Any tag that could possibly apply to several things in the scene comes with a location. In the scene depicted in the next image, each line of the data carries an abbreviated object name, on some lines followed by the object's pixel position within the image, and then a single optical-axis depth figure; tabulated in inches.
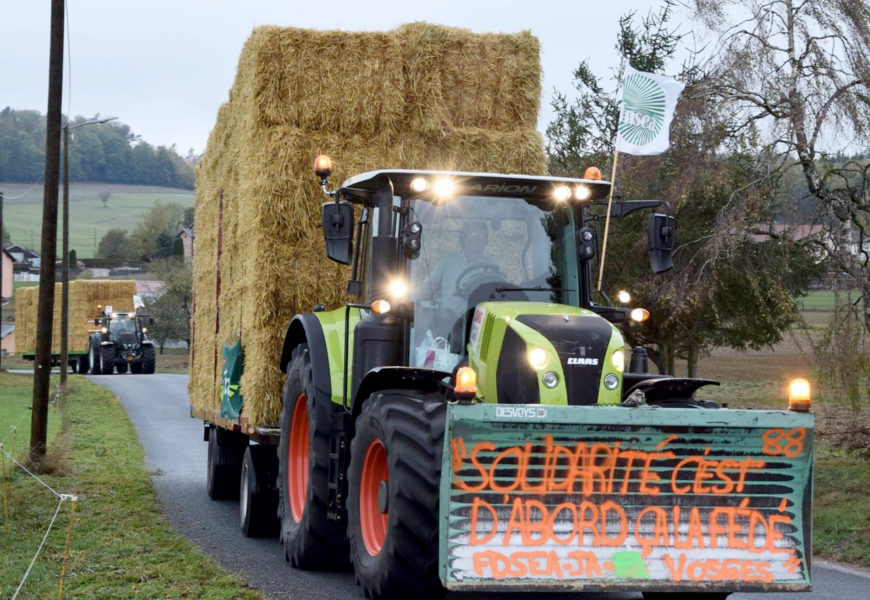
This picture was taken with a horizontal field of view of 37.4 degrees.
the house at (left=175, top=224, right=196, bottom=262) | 4835.6
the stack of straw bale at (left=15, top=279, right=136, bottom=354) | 2016.5
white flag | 419.5
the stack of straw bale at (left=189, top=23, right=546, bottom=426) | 423.5
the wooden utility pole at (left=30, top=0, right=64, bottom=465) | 695.1
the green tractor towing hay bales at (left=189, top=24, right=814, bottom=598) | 277.0
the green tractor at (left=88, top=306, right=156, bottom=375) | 1966.0
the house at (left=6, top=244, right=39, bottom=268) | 4534.9
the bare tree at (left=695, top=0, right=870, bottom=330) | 521.7
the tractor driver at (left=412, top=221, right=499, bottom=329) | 332.5
